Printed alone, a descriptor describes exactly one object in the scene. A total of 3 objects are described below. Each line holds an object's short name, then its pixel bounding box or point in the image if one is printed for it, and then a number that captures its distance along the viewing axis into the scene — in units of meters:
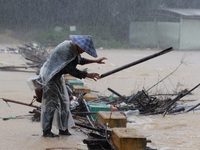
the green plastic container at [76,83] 16.19
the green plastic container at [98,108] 11.30
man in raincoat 8.97
